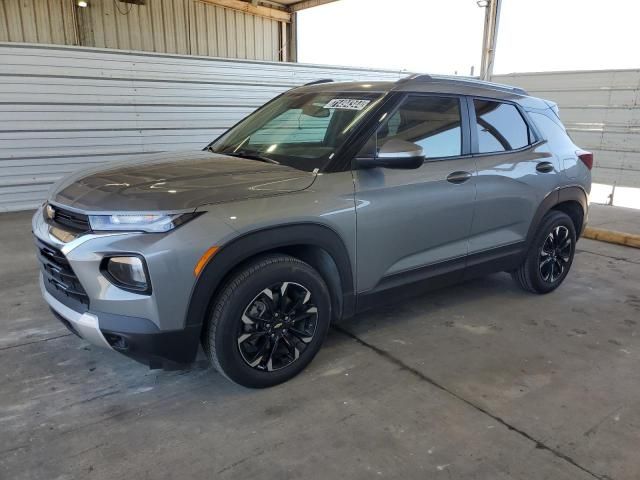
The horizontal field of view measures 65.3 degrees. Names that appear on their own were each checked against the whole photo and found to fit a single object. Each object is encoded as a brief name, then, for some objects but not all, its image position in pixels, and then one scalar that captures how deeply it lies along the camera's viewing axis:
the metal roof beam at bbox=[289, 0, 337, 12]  12.72
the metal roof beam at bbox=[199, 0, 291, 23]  12.39
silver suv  2.35
